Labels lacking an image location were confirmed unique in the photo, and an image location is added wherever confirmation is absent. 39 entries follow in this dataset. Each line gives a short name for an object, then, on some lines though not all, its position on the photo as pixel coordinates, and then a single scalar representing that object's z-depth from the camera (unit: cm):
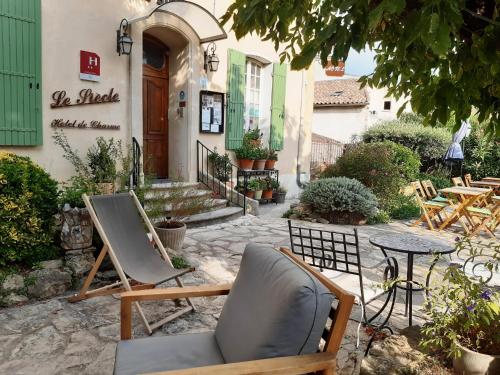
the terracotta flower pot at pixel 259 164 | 902
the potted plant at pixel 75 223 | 384
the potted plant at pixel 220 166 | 820
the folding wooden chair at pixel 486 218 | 691
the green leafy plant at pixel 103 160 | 604
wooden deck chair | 323
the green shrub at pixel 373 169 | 886
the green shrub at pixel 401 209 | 862
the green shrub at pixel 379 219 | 782
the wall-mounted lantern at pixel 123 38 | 643
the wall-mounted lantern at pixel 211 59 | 800
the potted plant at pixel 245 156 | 876
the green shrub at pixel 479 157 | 1261
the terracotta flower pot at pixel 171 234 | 466
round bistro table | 294
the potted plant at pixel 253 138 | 901
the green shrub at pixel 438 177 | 1187
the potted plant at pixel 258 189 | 874
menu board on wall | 809
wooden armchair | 158
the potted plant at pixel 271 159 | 923
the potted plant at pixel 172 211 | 469
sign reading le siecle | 588
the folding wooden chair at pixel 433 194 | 775
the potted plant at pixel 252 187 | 862
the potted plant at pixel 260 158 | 894
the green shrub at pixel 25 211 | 346
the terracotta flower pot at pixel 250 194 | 868
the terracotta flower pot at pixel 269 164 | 926
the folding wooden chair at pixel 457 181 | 947
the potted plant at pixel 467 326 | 193
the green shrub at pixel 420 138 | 1313
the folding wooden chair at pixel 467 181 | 1008
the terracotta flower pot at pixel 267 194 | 909
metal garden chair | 286
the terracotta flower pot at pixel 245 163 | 880
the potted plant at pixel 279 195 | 934
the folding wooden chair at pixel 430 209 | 726
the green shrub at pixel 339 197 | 748
